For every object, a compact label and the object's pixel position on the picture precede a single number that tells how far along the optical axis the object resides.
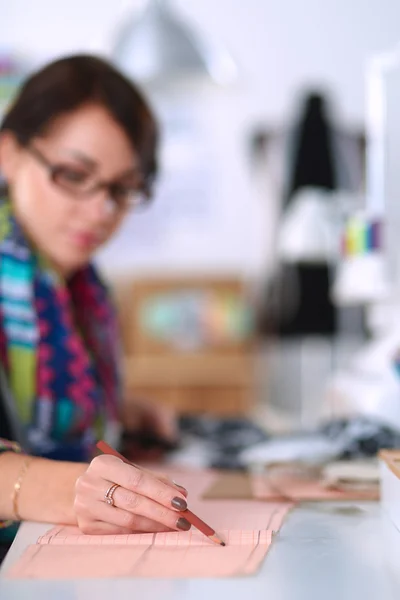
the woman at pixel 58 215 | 1.16
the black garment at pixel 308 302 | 3.40
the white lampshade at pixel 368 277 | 1.62
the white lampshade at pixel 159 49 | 2.44
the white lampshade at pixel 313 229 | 2.58
